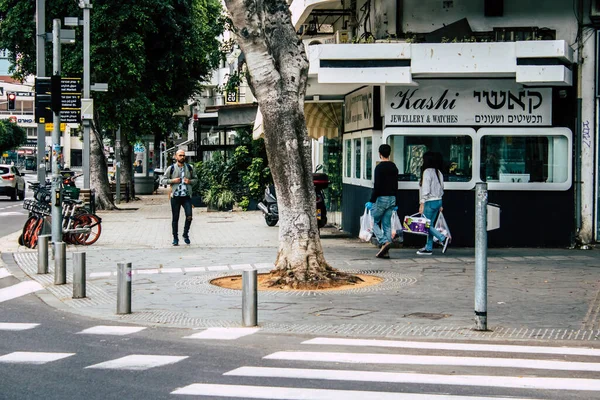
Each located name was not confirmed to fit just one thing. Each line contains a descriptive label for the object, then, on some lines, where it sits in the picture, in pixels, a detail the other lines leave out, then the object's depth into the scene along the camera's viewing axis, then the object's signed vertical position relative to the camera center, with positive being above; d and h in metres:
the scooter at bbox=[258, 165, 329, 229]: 20.59 -0.36
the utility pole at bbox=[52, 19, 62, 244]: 15.97 +0.18
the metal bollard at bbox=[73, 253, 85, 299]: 11.30 -1.07
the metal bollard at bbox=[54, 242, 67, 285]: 12.60 -1.08
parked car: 43.94 +0.24
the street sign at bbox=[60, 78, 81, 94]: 16.58 +1.79
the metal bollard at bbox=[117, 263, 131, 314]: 10.22 -1.09
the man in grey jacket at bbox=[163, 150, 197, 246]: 18.23 -0.05
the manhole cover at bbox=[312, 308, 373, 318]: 10.02 -1.34
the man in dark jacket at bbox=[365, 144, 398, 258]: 15.19 -0.16
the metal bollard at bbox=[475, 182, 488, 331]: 8.91 -0.53
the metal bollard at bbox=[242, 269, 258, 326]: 9.28 -1.11
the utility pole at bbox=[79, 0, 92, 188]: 25.83 +2.90
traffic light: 51.61 +4.78
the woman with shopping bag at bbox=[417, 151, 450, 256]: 15.70 -0.01
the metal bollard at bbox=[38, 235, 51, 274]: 14.11 -1.01
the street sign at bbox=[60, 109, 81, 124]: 16.73 +1.27
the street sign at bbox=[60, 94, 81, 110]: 16.72 +1.51
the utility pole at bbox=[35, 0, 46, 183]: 18.34 +2.33
